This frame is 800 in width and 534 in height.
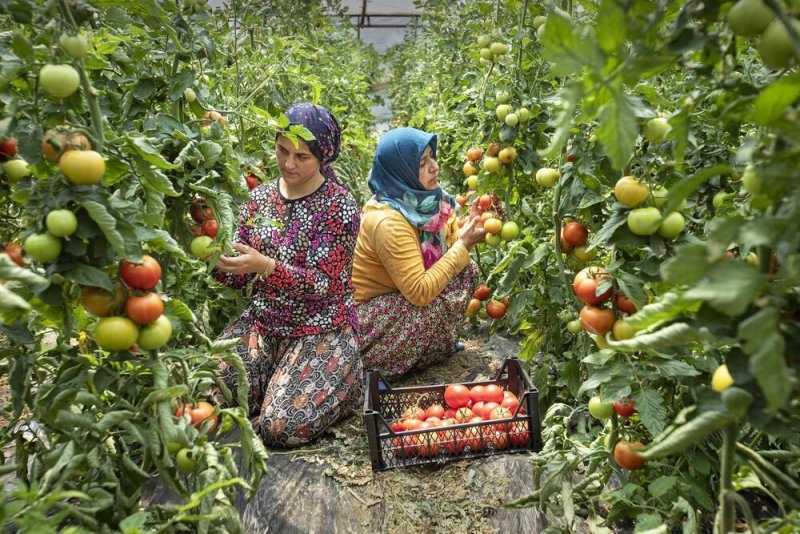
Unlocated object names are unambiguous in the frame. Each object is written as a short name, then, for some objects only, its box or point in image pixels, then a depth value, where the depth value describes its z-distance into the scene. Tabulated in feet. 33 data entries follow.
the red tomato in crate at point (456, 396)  6.84
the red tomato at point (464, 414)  6.42
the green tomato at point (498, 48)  6.81
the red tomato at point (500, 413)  6.21
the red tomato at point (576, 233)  4.24
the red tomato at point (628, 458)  3.56
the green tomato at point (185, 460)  3.14
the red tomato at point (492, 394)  6.77
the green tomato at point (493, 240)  6.92
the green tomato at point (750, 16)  1.86
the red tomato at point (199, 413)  3.51
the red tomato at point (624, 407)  3.66
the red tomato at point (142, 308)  2.87
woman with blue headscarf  7.86
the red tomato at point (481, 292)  8.90
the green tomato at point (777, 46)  1.86
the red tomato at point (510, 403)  6.45
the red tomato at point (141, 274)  2.88
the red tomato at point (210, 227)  4.32
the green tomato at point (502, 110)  6.40
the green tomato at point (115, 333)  2.79
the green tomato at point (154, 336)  2.90
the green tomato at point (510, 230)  6.69
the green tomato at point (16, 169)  3.10
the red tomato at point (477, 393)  6.81
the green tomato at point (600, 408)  3.64
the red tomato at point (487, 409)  6.35
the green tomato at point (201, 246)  4.14
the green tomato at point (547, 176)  4.97
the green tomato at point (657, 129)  3.13
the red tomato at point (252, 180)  7.42
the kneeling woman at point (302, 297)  6.79
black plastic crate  5.98
